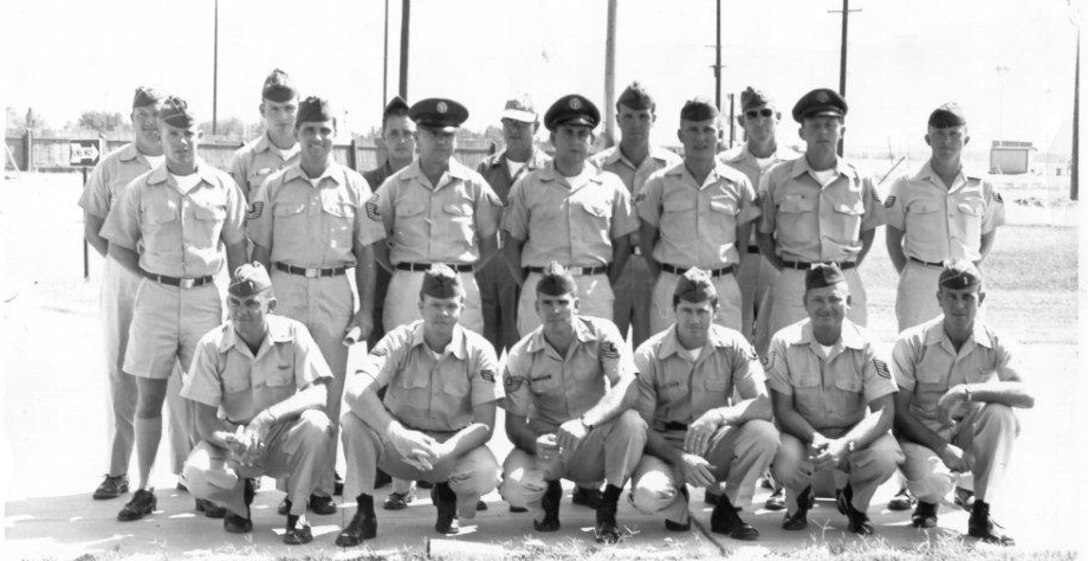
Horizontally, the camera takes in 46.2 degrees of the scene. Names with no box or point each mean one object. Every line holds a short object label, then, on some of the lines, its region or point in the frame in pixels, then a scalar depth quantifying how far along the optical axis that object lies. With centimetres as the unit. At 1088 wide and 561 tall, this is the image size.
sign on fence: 1591
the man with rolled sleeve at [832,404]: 581
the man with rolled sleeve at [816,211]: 698
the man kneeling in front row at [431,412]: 575
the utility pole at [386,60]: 3714
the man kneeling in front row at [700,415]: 578
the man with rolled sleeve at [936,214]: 704
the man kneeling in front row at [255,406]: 573
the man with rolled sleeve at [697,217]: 694
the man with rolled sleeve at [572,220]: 692
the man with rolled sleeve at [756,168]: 736
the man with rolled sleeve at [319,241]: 657
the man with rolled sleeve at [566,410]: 584
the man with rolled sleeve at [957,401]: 578
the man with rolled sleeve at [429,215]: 676
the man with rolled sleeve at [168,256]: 626
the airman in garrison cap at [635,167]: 739
